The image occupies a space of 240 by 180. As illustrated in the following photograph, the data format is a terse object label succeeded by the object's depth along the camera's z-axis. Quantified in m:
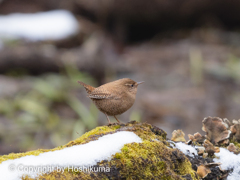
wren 6.68
